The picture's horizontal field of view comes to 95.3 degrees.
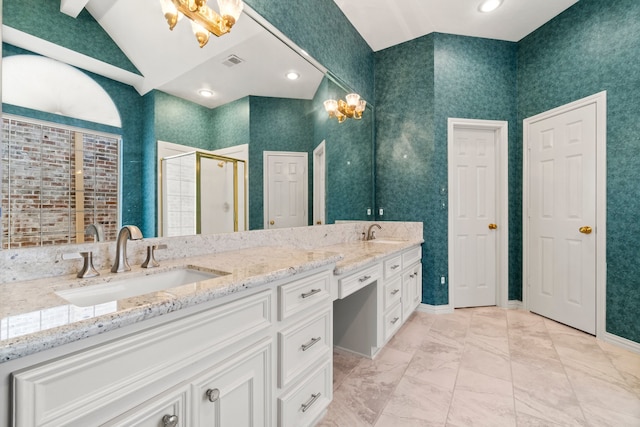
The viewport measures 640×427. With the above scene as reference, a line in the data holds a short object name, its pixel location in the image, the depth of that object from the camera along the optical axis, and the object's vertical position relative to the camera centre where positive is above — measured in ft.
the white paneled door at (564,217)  8.66 -0.23
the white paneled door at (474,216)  10.74 -0.21
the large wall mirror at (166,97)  3.40 +1.88
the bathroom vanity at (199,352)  1.95 -1.27
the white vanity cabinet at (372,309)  6.86 -2.46
